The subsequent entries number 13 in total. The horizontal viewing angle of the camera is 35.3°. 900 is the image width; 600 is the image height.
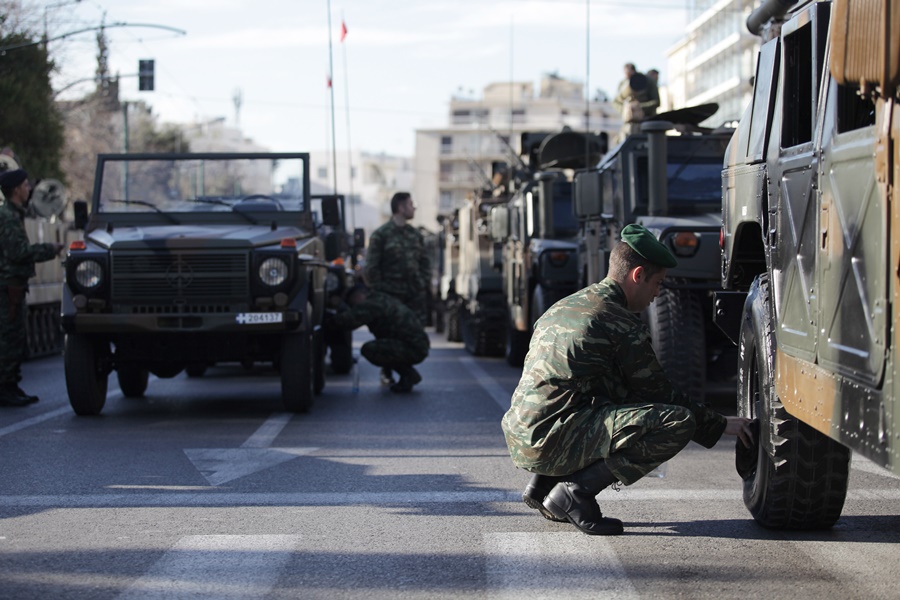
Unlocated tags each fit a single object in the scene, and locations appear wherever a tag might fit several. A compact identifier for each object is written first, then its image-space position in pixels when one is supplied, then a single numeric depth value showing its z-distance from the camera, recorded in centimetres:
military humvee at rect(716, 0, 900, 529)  422
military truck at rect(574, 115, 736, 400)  1065
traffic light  3136
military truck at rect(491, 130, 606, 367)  1550
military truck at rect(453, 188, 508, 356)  1928
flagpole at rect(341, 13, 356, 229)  1945
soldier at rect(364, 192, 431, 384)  1395
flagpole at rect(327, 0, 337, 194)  1504
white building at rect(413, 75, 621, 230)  10594
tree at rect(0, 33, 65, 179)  3294
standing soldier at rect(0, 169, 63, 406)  1185
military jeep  1081
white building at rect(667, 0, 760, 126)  8368
